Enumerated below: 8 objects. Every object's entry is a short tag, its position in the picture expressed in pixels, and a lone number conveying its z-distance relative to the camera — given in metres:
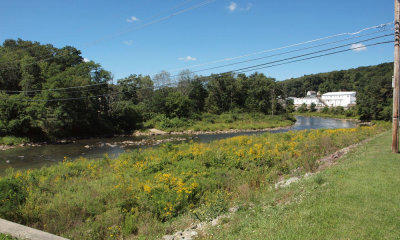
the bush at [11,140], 30.82
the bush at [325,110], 96.75
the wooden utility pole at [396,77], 11.27
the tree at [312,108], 105.56
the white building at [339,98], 110.56
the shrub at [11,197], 8.36
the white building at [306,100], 123.69
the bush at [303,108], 107.88
